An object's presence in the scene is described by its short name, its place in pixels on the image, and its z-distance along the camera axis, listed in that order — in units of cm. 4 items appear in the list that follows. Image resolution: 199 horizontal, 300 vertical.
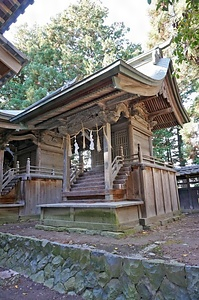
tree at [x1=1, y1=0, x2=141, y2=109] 1852
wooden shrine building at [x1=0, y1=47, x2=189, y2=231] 614
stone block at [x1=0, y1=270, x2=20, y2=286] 434
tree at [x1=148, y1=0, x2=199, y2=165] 1330
